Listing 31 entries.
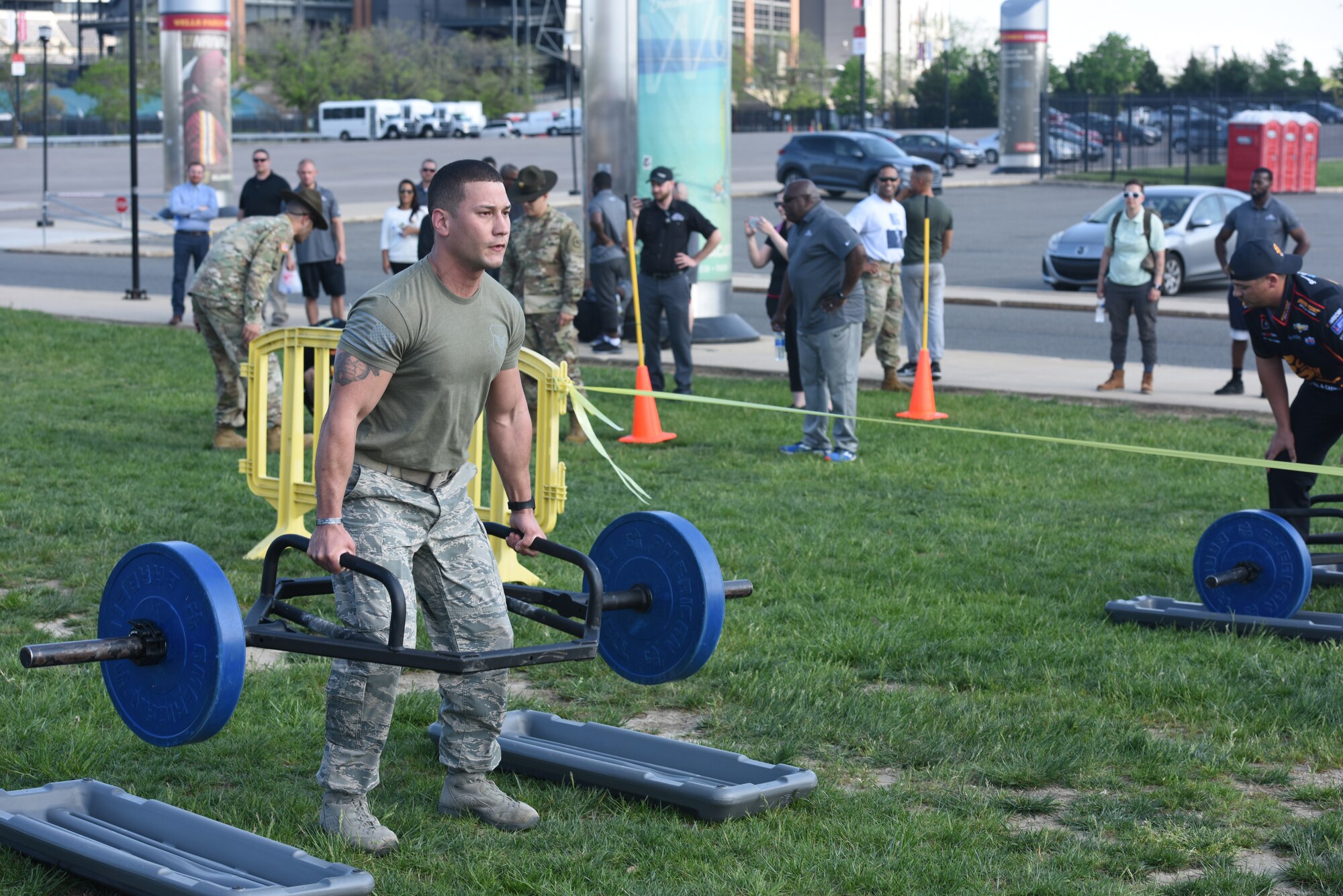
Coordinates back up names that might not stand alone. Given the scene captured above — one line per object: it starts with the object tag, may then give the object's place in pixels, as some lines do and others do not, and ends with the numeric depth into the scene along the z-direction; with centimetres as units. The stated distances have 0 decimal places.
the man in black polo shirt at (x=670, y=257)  1306
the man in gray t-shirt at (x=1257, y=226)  1377
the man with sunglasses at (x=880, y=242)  1371
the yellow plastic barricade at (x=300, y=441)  760
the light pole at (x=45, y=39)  3007
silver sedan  2292
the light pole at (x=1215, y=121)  4681
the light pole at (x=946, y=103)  5422
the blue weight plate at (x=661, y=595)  496
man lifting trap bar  444
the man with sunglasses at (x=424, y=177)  1612
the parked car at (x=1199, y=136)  4819
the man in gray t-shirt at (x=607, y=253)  1644
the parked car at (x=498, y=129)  8038
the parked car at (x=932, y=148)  5381
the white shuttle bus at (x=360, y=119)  7769
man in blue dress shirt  1888
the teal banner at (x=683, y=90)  1778
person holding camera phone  1256
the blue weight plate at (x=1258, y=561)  685
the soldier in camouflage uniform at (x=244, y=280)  969
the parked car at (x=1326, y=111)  6303
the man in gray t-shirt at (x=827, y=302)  1082
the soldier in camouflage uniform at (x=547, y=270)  1108
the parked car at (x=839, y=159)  4141
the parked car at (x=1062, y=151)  5319
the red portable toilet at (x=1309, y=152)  4016
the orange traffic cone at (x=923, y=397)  1280
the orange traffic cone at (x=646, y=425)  1193
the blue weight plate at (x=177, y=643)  425
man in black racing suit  694
